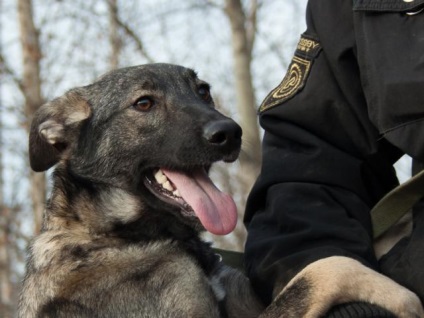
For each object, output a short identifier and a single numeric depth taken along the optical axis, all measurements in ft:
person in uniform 9.72
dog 10.58
